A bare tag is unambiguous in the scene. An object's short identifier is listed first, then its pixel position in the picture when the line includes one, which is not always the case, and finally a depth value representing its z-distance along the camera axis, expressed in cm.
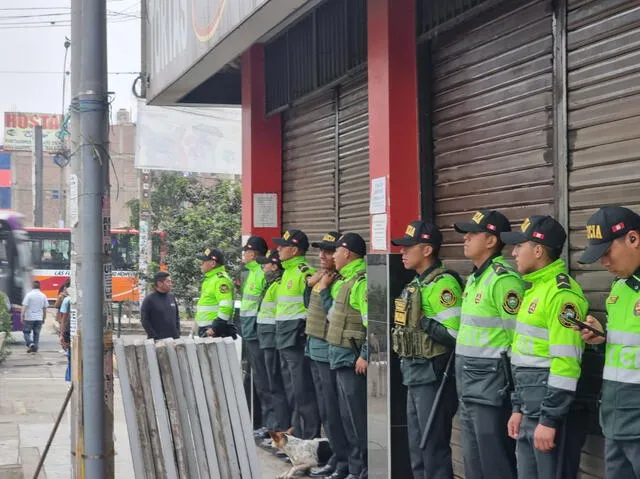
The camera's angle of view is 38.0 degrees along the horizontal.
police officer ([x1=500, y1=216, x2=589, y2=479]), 463
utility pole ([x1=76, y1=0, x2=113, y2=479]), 556
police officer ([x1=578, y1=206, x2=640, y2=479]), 419
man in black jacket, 1247
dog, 823
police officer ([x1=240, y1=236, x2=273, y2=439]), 981
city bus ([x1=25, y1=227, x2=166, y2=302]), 3341
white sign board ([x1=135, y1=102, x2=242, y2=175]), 1869
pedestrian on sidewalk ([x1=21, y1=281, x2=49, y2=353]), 2166
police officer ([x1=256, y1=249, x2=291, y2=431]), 931
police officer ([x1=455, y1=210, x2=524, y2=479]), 536
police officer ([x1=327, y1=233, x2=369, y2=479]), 751
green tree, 1891
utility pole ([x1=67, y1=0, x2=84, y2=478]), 569
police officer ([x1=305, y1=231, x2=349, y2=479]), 797
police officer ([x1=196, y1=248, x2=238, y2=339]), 1064
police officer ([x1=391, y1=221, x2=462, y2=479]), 615
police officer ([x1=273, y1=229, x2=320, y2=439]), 880
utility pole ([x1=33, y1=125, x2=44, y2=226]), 4472
